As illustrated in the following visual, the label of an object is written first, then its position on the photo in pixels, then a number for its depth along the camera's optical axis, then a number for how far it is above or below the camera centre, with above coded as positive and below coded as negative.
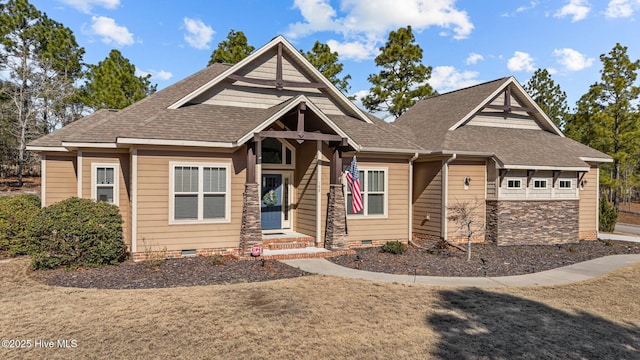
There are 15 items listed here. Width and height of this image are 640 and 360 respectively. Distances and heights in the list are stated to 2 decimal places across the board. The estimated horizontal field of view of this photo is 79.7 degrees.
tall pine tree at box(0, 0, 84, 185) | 29.75 +8.91
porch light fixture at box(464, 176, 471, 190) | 14.56 -0.05
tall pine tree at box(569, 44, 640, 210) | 24.78 +4.83
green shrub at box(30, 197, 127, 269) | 9.21 -1.53
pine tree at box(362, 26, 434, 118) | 30.44 +8.54
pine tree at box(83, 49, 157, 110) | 26.42 +6.57
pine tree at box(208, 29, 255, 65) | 29.52 +10.12
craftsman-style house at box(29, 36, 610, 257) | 10.93 +0.40
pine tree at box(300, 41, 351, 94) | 30.17 +9.43
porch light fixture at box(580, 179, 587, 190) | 16.77 -0.02
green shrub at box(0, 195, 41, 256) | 11.40 -1.61
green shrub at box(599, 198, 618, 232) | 20.33 -1.97
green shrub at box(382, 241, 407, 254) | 12.15 -2.18
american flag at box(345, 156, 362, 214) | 12.09 -0.23
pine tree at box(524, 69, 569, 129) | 37.84 +8.64
